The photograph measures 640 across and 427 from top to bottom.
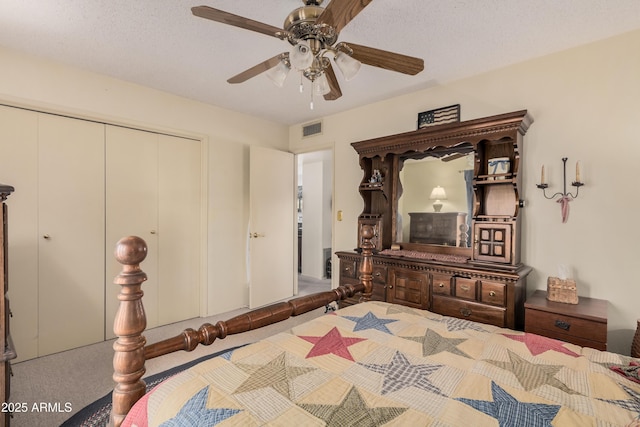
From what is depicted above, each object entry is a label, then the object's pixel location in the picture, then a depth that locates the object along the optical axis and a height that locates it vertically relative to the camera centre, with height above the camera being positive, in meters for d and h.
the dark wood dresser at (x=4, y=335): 1.50 -0.64
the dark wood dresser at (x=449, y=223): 2.41 -0.12
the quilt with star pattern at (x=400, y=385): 0.84 -0.56
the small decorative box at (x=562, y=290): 2.16 -0.56
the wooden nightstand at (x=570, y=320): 1.90 -0.70
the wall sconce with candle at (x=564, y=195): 2.38 +0.12
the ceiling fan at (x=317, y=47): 1.45 +0.89
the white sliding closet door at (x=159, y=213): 3.08 -0.06
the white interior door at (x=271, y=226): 3.96 -0.23
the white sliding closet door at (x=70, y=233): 2.70 -0.24
